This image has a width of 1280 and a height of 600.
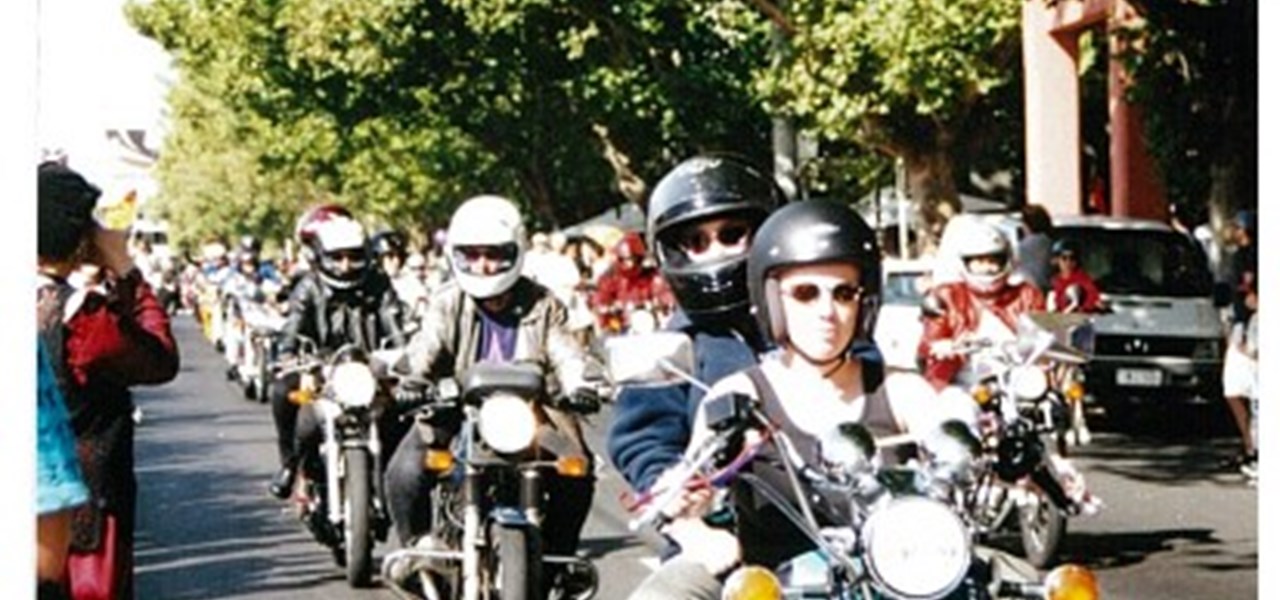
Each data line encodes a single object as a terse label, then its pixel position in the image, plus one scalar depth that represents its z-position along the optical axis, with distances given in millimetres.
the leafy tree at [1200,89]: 16609
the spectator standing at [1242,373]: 14938
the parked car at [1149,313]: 18734
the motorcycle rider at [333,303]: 10938
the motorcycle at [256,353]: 22297
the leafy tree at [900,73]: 23078
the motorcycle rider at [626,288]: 25375
